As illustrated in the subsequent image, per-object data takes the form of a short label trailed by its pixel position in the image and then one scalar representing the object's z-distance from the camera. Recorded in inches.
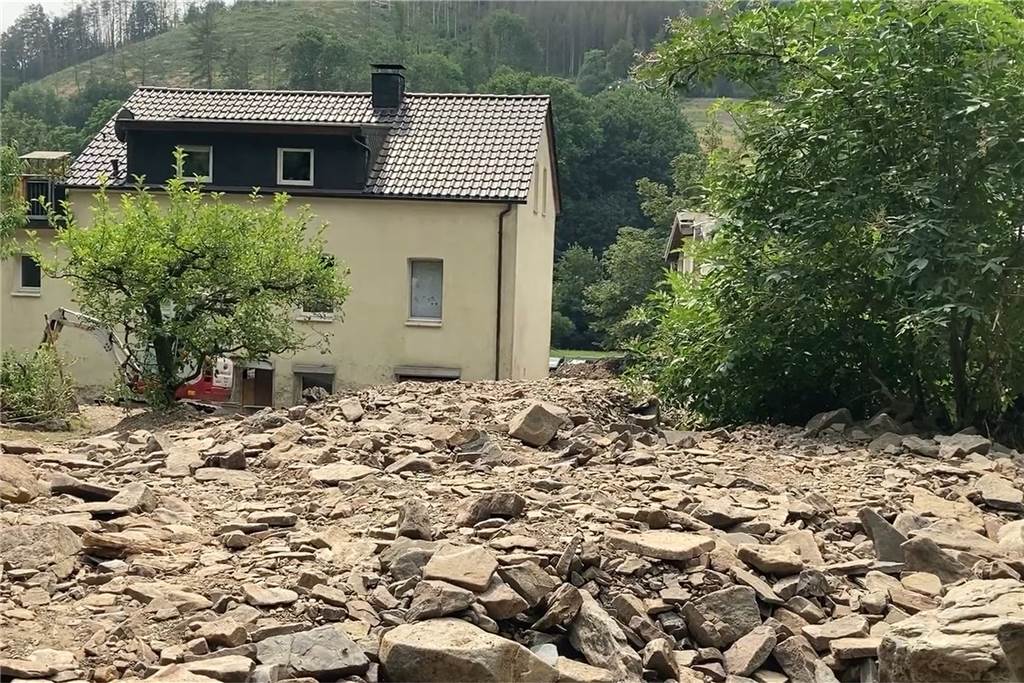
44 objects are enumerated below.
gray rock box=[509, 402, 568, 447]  402.6
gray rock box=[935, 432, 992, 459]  386.9
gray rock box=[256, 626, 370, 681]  206.4
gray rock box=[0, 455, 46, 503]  294.4
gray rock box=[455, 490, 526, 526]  284.2
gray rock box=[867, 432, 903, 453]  401.4
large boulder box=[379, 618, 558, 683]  205.5
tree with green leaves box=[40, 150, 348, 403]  592.7
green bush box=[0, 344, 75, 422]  721.6
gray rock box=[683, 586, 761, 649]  248.1
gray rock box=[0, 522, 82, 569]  244.7
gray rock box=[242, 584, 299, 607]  228.5
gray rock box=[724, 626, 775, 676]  238.2
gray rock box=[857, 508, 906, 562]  289.4
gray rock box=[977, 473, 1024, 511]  331.6
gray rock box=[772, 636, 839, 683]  239.1
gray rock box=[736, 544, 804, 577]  272.5
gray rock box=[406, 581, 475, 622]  223.3
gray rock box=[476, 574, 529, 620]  228.8
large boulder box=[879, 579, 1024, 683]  208.7
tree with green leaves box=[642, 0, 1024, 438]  436.1
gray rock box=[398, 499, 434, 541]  269.0
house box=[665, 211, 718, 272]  1085.0
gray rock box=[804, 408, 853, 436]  442.6
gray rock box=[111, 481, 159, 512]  293.0
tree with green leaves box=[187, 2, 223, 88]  3899.1
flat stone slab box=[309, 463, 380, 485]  339.0
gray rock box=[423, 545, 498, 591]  231.3
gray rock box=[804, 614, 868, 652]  248.4
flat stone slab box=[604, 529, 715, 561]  265.6
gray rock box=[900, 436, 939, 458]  390.6
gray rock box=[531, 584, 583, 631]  233.5
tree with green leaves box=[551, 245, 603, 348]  2130.9
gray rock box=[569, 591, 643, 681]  225.9
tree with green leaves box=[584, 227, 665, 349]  1594.5
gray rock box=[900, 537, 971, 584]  277.0
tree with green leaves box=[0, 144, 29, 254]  941.8
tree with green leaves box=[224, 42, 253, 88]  3811.5
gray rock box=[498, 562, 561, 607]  236.8
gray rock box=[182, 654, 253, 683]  197.9
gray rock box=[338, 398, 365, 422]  458.3
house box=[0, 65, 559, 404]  1003.3
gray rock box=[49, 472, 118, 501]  304.5
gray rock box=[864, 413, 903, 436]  432.0
